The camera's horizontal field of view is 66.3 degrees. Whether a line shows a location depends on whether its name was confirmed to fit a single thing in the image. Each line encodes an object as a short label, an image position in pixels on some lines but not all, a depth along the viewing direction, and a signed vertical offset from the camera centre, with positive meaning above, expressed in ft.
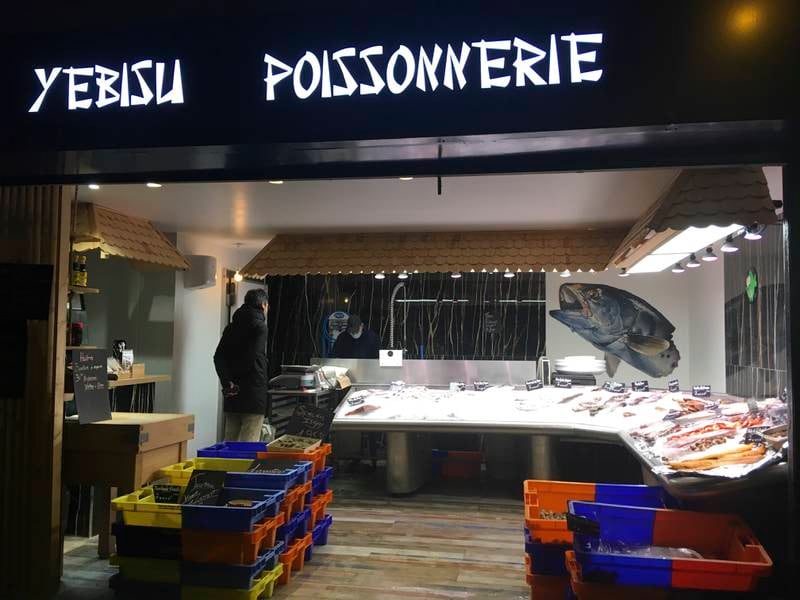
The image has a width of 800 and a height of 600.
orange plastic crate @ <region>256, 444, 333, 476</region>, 14.70 -3.16
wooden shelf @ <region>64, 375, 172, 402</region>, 20.59 -1.97
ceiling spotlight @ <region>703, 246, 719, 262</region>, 17.46 +2.18
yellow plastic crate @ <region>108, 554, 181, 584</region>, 11.61 -4.63
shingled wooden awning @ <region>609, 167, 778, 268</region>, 13.21 +2.88
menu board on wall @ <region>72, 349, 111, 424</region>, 13.57 -1.35
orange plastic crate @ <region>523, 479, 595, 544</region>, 10.50 -3.30
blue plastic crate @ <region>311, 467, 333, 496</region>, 15.53 -3.96
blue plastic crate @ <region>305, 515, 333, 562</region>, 15.33 -5.18
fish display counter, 10.23 -2.46
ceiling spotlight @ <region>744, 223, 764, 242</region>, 13.74 +2.28
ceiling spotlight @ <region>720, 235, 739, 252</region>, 15.45 +2.15
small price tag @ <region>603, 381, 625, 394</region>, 20.96 -1.99
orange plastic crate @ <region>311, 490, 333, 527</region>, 15.09 -4.50
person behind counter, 31.37 -0.75
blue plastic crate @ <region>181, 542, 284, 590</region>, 11.30 -4.62
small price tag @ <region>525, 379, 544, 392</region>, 22.17 -2.03
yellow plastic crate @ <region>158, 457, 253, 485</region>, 14.16 -3.26
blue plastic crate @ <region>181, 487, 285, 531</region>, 11.23 -3.51
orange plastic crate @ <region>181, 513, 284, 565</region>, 11.30 -4.07
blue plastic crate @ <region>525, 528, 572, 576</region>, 10.55 -3.96
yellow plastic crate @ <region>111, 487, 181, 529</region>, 11.68 -3.58
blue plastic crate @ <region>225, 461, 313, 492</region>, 12.76 -3.22
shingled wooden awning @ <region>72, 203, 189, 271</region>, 20.29 +3.12
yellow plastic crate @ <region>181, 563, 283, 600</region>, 11.31 -4.95
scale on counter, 26.58 -2.27
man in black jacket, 19.93 -1.28
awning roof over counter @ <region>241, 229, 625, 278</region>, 24.20 +3.11
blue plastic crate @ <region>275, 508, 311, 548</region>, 13.17 -4.47
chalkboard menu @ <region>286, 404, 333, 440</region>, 15.87 -2.51
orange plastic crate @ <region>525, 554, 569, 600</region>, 10.59 -4.47
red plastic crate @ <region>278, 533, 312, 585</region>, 13.16 -5.08
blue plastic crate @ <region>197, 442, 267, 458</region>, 15.29 -3.16
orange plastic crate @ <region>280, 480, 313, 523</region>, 13.17 -3.83
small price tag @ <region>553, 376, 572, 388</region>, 22.24 -1.92
